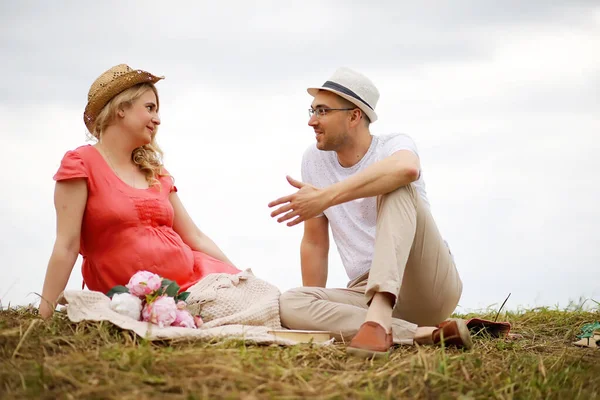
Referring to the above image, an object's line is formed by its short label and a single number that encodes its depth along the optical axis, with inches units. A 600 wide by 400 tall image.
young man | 180.7
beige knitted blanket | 179.6
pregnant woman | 203.5
